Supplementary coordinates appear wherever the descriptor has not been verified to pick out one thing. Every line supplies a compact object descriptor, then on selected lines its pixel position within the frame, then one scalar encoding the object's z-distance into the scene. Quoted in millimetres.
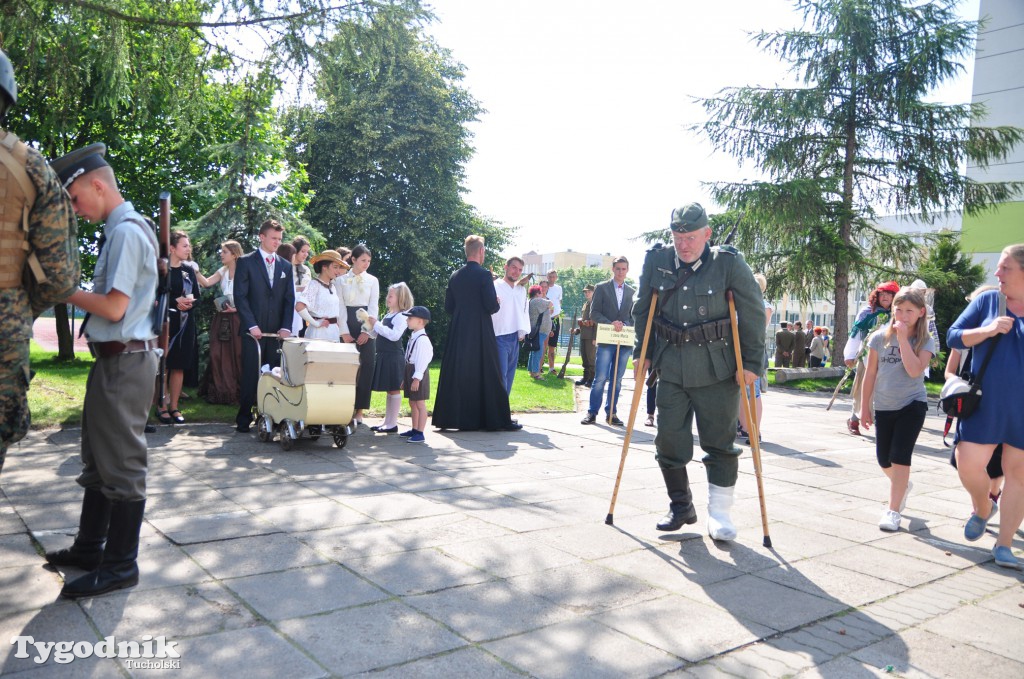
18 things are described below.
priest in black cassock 9492
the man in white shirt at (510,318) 10445
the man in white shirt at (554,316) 19516
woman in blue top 5027
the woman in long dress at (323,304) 8820
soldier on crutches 5180
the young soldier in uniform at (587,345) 17734
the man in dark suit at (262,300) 8414
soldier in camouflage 3188
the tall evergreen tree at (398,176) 32500
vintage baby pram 7402
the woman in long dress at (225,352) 10000
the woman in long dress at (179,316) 8906
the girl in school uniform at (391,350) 8711
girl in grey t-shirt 5836
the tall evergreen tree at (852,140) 23625
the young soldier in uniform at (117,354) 3701
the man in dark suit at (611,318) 10883
